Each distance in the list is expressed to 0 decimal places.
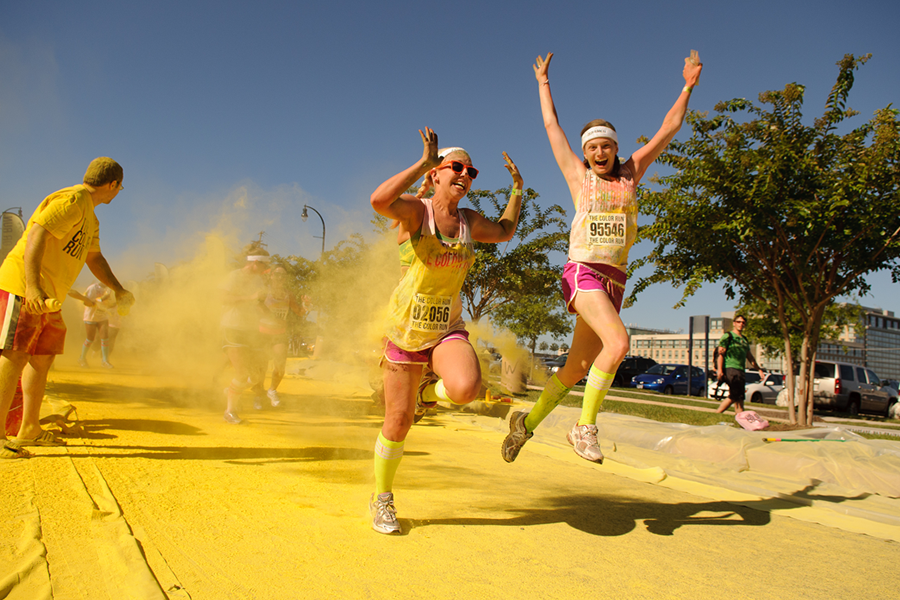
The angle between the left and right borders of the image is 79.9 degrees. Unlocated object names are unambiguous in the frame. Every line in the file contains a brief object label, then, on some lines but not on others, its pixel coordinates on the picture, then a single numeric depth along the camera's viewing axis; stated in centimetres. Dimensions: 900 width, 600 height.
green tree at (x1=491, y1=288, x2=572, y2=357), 2150
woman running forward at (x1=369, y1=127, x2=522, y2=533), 290
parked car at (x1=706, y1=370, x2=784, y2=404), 2064
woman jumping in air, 319
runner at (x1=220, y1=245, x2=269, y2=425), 639
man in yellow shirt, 362
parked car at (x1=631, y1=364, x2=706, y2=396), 2522
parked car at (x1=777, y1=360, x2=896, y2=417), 1677
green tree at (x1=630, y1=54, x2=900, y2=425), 855
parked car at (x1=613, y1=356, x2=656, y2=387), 2761
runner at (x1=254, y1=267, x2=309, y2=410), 716
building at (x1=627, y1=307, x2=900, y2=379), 7344
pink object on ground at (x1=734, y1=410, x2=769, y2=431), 761
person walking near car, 937
